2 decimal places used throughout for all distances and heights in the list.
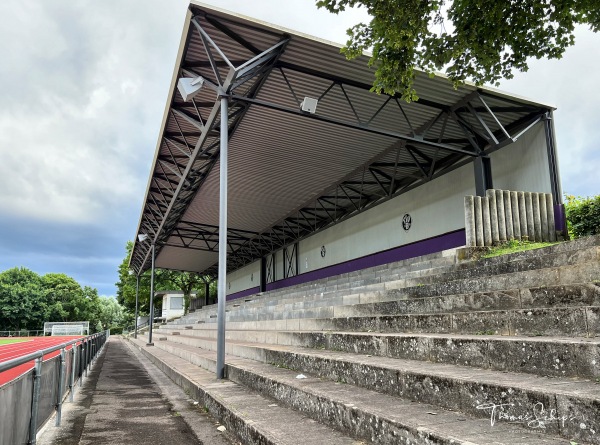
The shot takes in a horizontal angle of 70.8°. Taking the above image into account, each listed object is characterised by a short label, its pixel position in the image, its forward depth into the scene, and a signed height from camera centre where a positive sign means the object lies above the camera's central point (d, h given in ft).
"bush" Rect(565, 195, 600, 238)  35.63 +6.25
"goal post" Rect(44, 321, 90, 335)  164.86 -12.85
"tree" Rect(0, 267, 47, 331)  188.24 -5.03
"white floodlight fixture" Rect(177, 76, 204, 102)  26.46 +12.95
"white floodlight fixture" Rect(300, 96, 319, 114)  27.20 +12.02
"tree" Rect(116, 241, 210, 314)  168.45 +4.14
